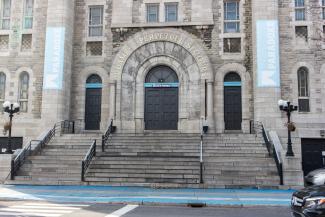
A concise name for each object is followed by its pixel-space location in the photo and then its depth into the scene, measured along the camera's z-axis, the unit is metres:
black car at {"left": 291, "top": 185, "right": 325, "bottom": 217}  7.67
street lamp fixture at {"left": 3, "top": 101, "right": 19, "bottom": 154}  21.92
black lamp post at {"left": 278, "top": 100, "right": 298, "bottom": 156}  20.42
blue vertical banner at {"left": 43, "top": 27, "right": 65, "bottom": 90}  25.59
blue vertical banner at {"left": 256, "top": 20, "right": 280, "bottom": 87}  24.08
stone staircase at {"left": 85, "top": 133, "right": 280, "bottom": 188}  18.41
